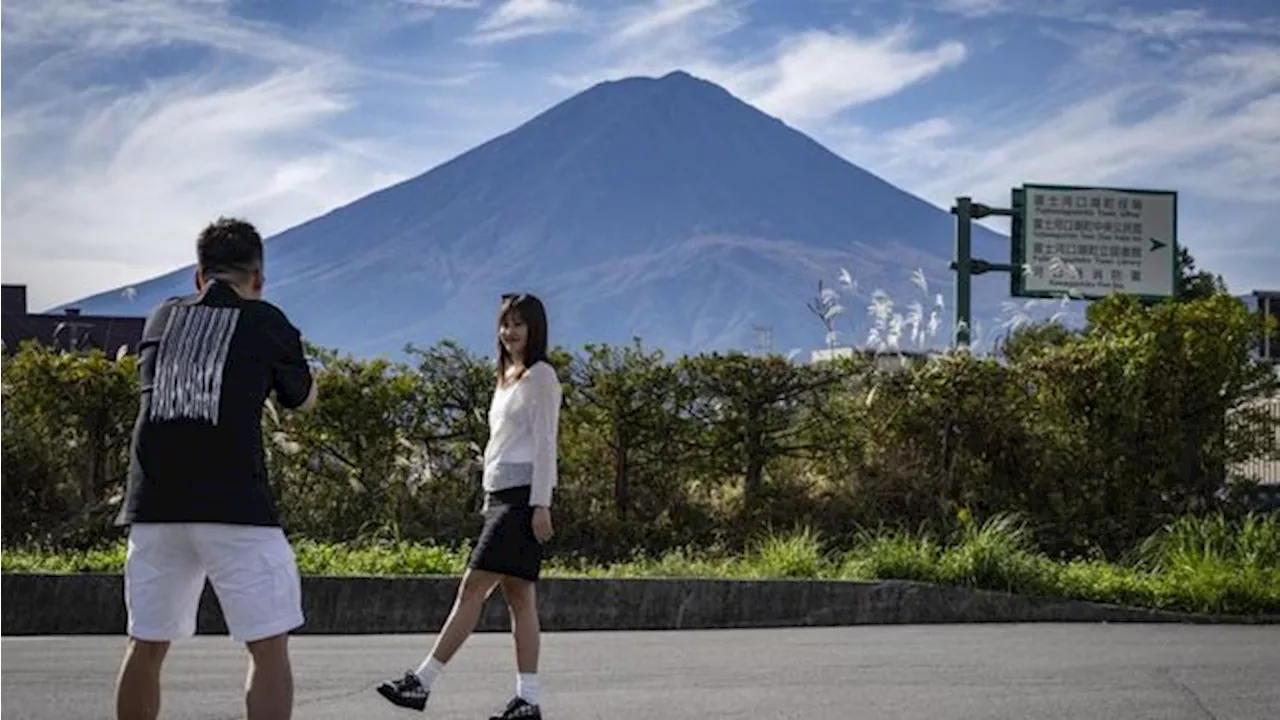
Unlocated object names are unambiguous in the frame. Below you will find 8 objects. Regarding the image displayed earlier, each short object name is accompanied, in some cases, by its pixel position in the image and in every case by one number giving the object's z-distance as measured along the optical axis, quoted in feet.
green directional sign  80.43
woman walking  22.81
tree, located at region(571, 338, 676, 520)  47.91
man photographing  16.52
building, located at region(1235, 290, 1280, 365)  130.09
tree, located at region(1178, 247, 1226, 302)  152.66
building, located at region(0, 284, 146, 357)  146.72
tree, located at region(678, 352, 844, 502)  48.24
